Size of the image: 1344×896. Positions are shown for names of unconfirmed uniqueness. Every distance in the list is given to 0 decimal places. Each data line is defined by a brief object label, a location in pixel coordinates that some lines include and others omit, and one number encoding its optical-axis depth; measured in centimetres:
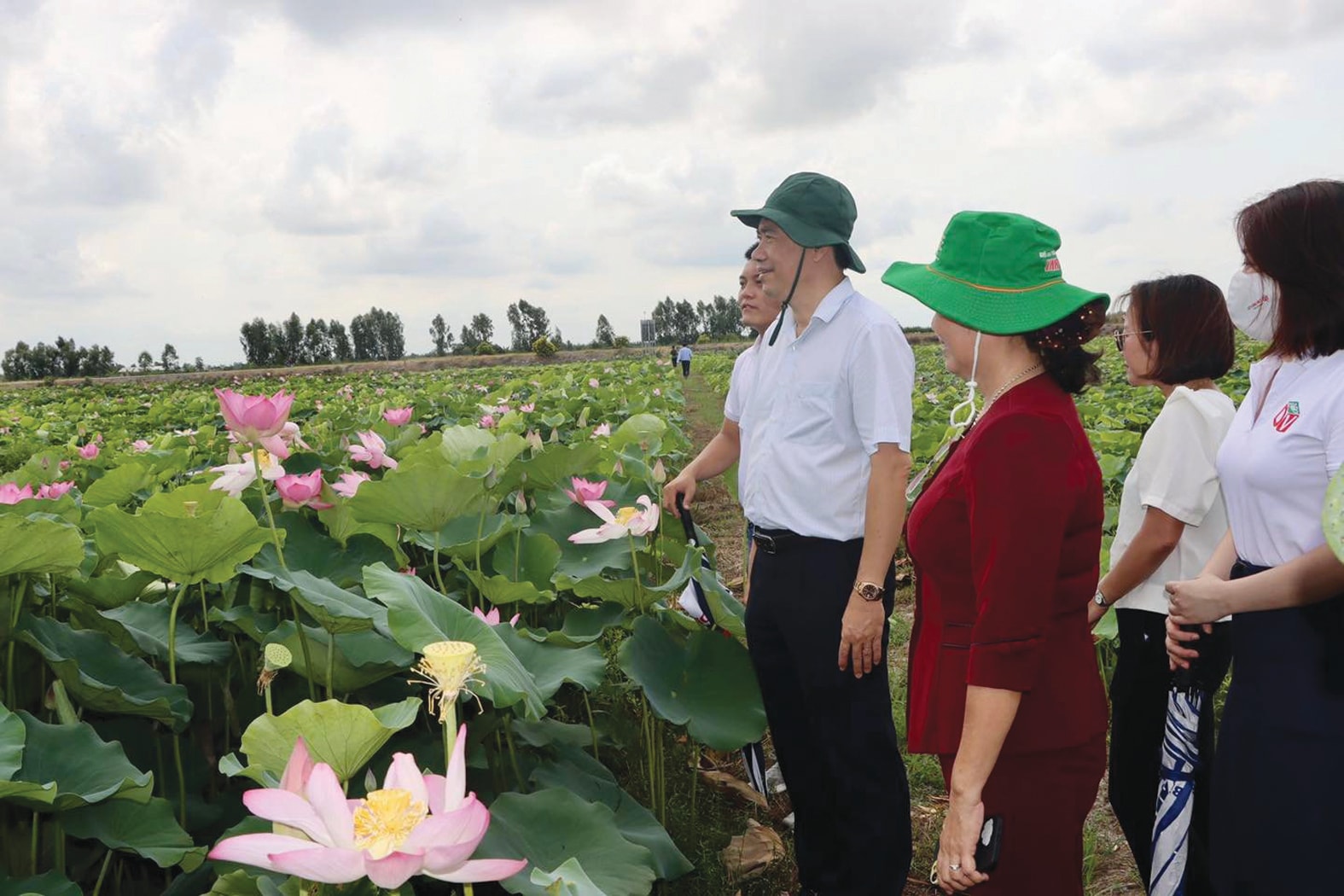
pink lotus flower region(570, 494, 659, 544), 222
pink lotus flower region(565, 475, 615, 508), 257
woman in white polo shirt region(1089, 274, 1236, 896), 208
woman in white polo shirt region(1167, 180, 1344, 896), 139
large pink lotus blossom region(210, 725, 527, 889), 80
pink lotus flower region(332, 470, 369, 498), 228
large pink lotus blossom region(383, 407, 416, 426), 384
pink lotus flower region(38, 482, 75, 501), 262
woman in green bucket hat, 139
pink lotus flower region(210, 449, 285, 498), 199
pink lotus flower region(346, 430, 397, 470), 288
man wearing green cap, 204
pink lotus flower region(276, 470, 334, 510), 215
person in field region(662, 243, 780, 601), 245
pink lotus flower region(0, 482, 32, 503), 236
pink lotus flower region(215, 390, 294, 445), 182
